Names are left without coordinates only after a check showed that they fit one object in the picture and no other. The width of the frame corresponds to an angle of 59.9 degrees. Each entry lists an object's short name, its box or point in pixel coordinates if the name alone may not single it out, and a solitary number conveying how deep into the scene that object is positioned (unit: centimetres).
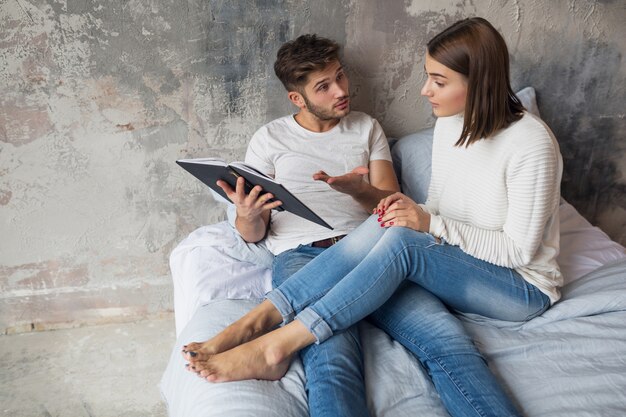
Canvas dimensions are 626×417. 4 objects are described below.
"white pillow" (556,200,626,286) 178
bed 128
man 178
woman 138
